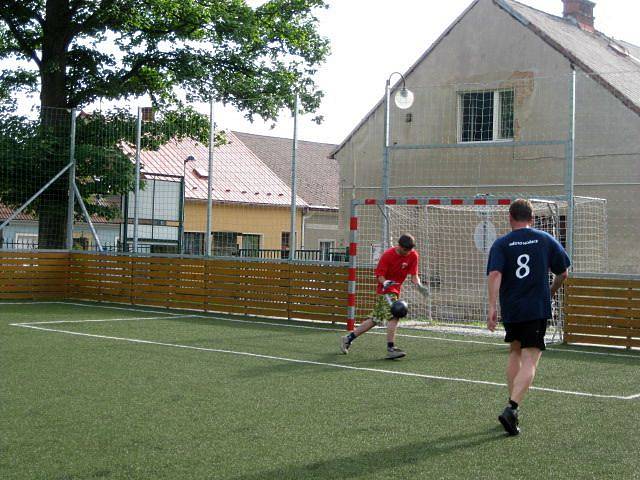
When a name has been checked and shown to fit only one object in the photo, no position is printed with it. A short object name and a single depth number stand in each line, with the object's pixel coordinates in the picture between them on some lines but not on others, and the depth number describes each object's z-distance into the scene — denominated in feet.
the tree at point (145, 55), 81.15
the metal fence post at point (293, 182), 57.93
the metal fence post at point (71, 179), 72.90
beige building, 65.16
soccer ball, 38.42
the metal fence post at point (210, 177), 62.75
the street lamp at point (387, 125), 55.98
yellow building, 81.00
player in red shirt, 39.60
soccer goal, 56.90
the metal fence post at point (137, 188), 68.69
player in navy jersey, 24.61
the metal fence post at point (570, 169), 47.34
